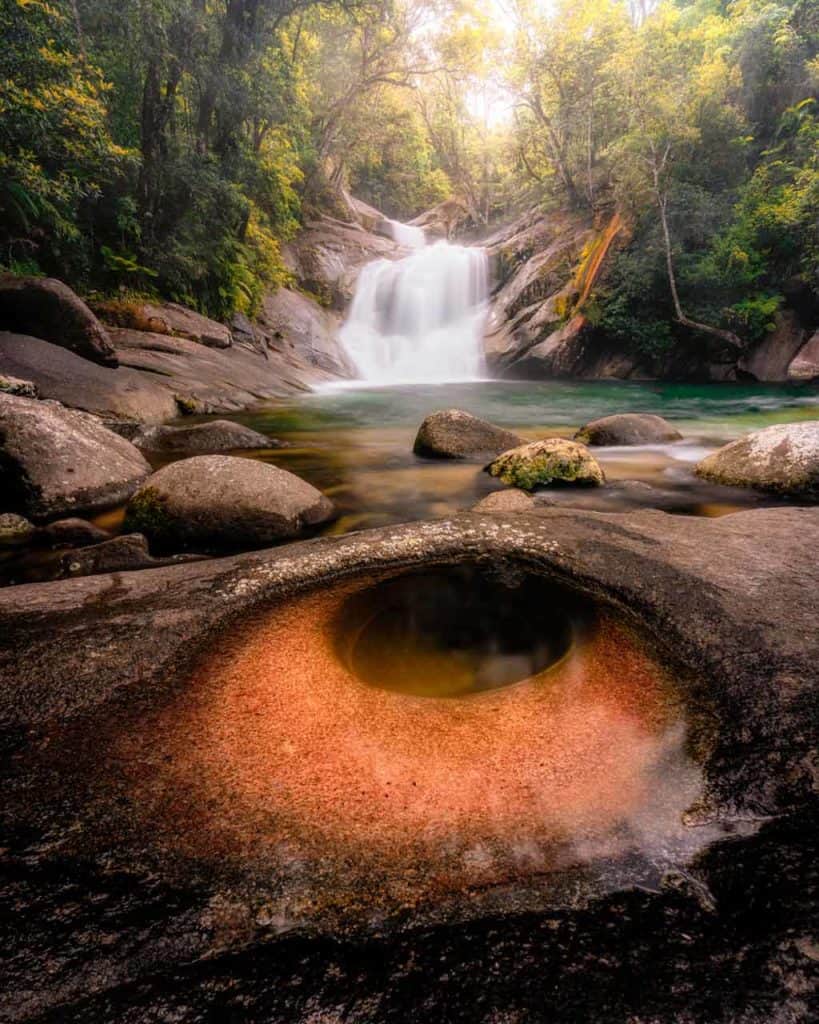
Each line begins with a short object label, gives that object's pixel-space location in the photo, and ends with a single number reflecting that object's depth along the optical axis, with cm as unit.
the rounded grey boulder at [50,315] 802
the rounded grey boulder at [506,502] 420
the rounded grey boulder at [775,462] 485
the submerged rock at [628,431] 762
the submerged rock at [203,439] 675
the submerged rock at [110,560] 325
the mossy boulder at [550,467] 536
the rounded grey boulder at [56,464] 425
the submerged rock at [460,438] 661
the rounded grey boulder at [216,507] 376
